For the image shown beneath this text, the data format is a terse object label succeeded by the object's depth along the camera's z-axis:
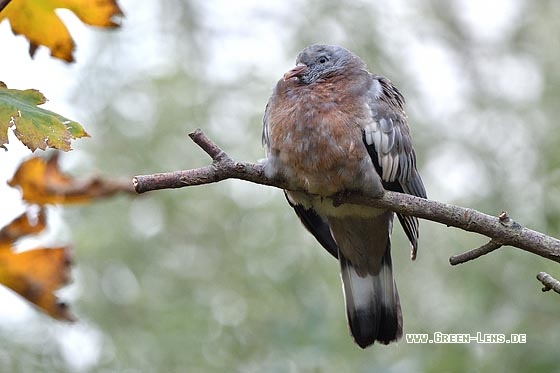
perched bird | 7.16
